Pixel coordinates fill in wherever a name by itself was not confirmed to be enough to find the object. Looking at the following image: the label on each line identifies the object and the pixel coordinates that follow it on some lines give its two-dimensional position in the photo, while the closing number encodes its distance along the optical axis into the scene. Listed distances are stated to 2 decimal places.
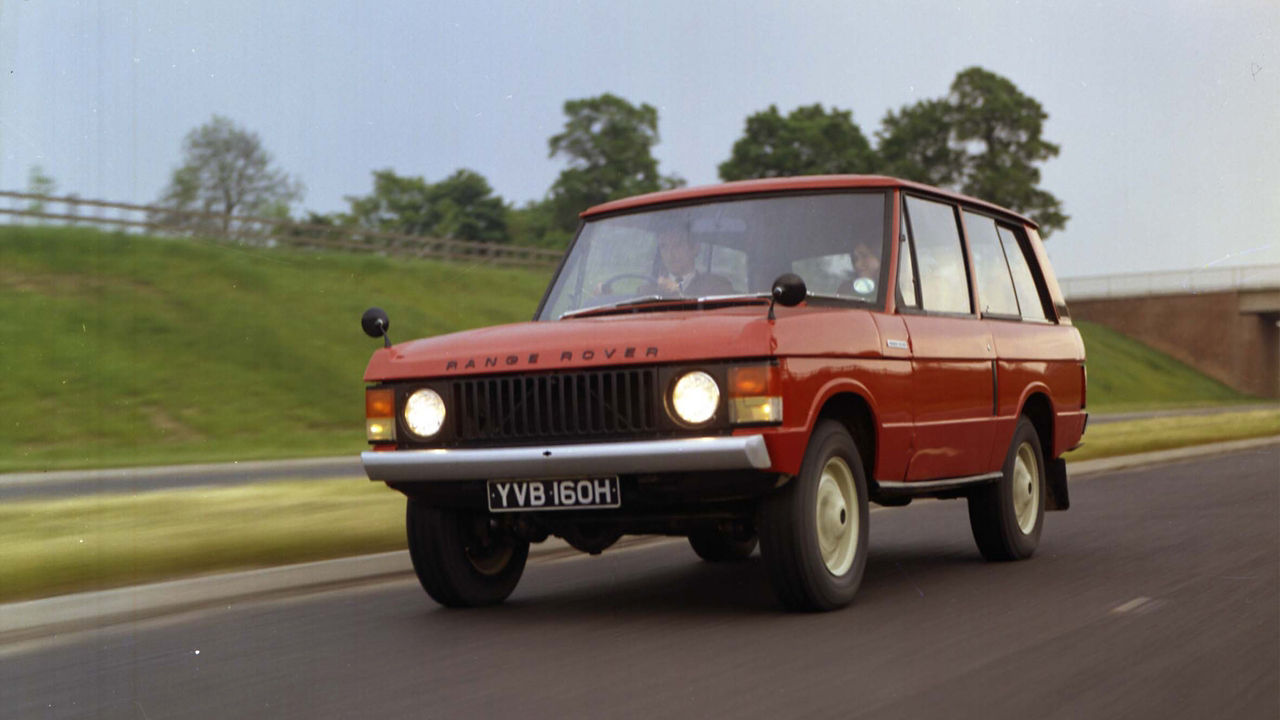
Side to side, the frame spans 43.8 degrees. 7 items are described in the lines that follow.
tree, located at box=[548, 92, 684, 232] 89.88
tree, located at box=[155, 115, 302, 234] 47.41
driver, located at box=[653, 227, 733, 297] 8.00
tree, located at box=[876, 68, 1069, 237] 83.50
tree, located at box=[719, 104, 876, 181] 91.56
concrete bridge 81.81
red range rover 6.78
